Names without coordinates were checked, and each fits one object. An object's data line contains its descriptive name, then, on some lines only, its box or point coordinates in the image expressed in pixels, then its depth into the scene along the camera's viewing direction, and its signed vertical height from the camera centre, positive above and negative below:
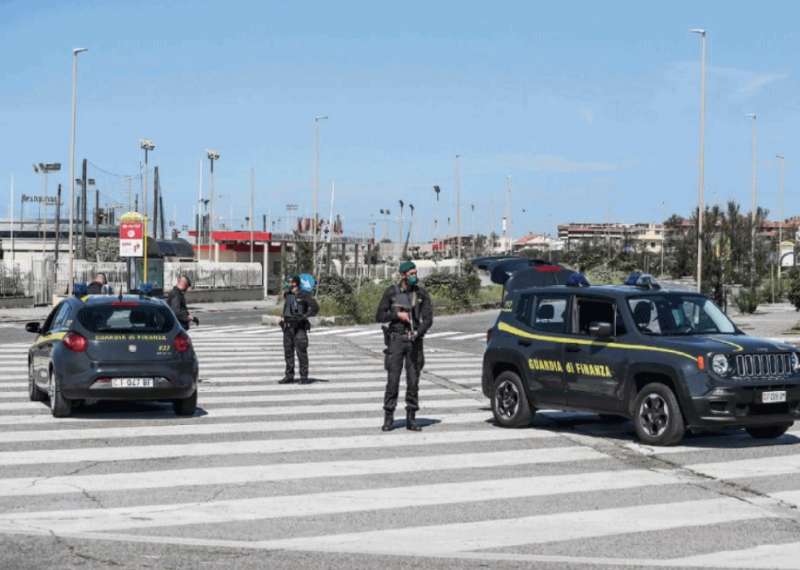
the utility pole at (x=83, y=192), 94.66 +4.49
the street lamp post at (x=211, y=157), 97.64 +7.21
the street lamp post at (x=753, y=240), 70.85 +0.97
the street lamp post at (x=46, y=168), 118.00 +7.63
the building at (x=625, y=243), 115.04 +1.30
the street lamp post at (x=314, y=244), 64.82 +0.51
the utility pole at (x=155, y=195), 98.03 +4.30
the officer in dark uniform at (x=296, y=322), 21.22 -1.09
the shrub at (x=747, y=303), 50.75 -1.74
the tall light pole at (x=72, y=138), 50.88 +4.43
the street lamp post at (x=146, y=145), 89.47 +7.22
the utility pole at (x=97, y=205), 98.47 +4.61
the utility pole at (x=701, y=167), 45.22 +3.06
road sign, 47.72 +0.48
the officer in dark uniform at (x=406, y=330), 14.66 -0.83
